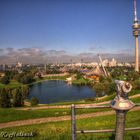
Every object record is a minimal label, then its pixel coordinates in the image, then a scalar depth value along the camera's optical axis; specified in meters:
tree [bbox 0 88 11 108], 24.17
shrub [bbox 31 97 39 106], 26.58
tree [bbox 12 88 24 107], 26.19
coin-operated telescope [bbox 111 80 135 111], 2.02
